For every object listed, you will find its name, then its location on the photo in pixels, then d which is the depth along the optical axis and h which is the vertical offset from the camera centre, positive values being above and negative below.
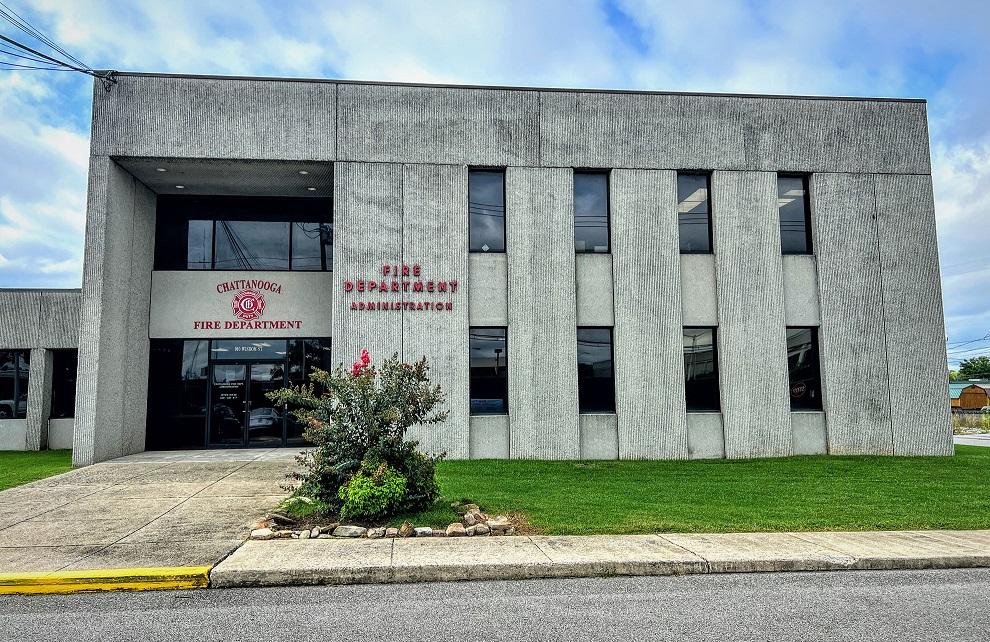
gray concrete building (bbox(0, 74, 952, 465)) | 15.09 +2.99
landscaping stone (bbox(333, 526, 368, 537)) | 7.82 -1.89
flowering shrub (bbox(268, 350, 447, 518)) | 8.70 -0.73
